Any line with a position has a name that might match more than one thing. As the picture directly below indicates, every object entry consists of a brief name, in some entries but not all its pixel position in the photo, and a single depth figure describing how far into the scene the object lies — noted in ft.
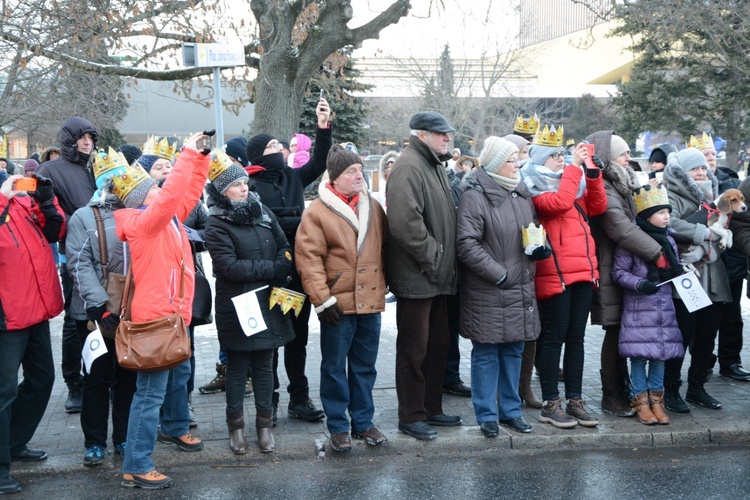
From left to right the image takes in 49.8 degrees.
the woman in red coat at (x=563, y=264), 19.54
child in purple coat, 20.22
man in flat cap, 18.19
